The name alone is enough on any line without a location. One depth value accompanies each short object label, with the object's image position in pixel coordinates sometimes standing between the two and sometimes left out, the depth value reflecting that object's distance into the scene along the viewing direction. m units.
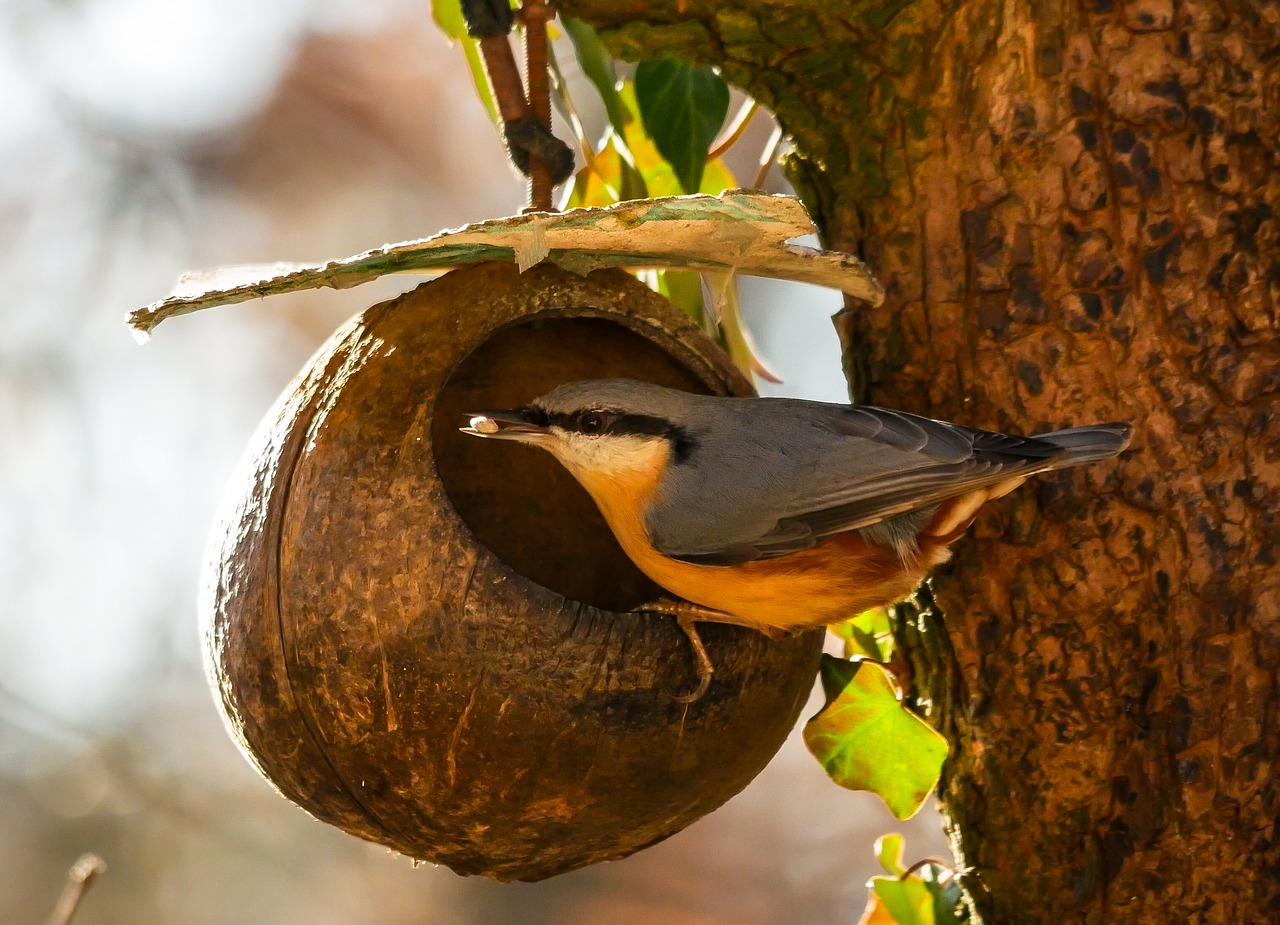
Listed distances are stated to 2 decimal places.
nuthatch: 4.33
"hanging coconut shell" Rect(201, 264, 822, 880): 3.89
